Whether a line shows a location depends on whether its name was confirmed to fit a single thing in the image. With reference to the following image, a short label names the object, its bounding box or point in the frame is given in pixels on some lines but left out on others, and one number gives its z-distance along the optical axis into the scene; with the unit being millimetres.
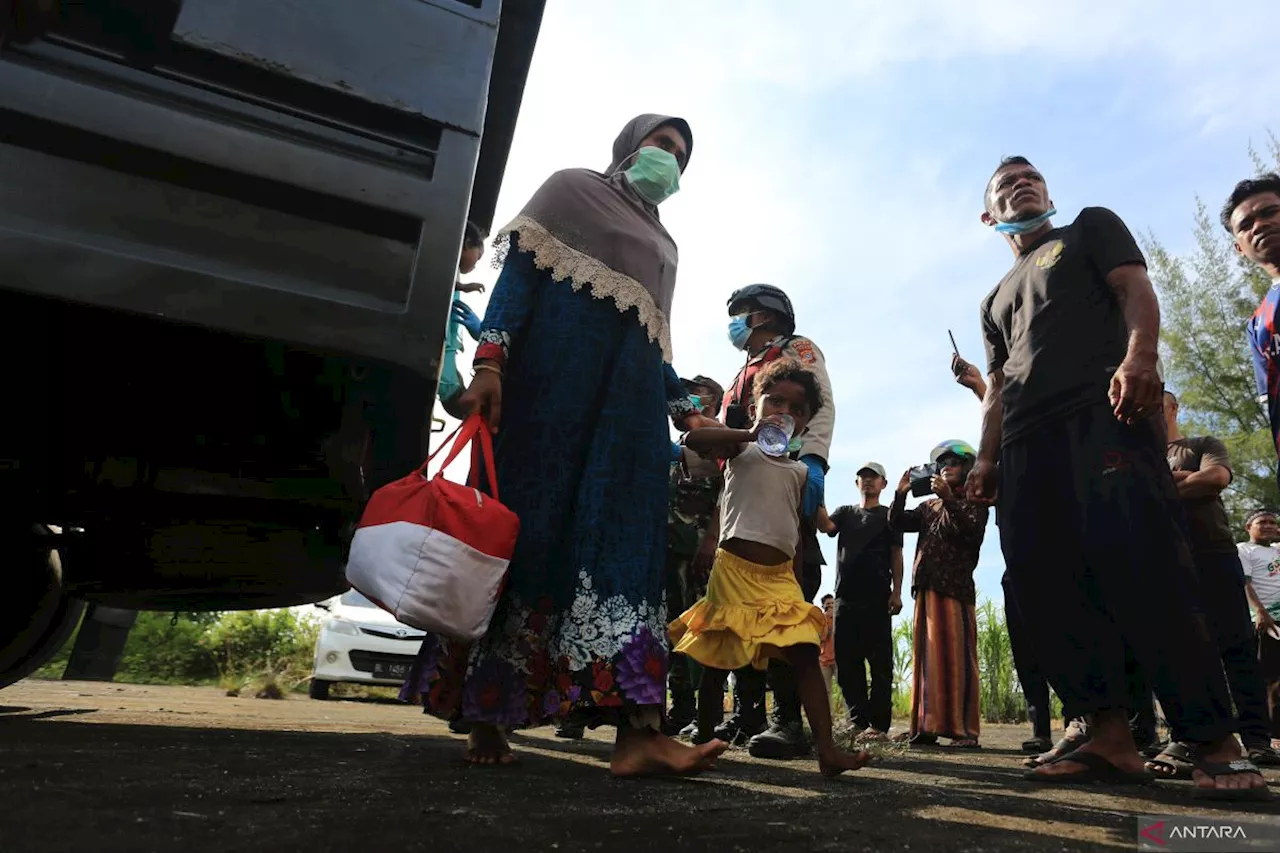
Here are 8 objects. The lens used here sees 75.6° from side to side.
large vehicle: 1509
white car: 8312
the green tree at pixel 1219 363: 14008
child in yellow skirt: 2547
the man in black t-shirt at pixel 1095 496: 2207
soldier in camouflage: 4242
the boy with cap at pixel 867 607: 4969
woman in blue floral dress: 2043
